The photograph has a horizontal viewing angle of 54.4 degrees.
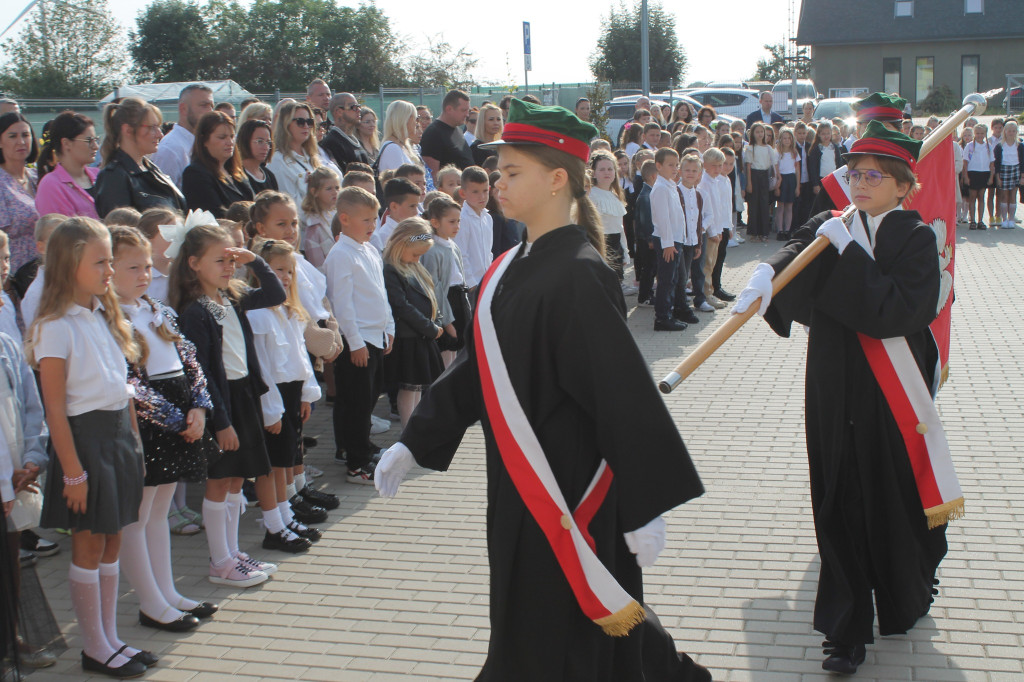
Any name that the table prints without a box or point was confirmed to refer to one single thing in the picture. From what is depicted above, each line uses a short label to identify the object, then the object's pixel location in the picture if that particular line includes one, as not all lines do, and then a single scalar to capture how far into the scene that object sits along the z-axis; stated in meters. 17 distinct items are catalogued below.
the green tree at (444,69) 41.62
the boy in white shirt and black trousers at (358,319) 6.25
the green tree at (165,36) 52.00
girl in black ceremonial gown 2.81
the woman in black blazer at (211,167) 6.45
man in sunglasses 9.20
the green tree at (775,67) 66.31
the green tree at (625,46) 48.56
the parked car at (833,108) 29.30
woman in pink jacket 5.81
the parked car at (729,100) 33.59
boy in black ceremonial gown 3.94
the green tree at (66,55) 39.66
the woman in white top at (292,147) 7.61
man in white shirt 7.04
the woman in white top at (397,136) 8.96
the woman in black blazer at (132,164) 5.88
